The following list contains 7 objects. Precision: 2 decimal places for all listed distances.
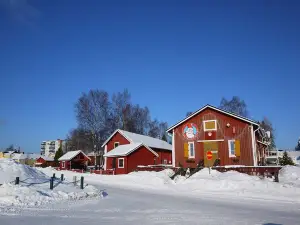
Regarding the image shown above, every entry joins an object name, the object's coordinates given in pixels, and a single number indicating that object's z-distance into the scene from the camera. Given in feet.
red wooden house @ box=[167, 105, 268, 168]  91.76
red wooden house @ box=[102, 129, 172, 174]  123.44
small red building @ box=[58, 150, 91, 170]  180.34
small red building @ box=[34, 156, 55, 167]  268.00
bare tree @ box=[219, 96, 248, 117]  163.95
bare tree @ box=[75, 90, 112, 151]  156.15
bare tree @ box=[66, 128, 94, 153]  158.30
